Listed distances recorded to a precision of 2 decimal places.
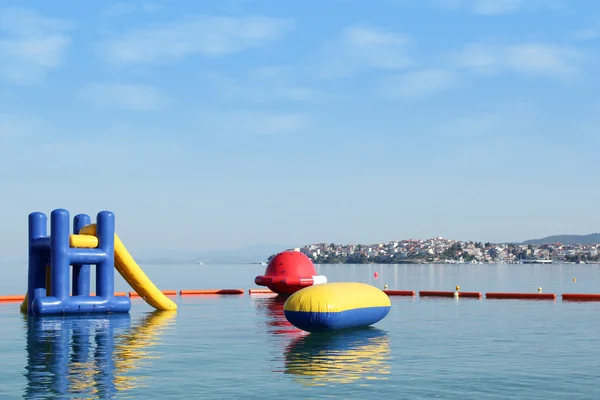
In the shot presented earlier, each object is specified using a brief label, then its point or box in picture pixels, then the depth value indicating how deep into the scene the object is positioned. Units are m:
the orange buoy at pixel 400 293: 51.03
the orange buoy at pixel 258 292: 54.62
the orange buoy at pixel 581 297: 45.65
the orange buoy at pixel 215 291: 53.43
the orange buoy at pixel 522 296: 46.91
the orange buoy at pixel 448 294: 49.12
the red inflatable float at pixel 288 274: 48.28
